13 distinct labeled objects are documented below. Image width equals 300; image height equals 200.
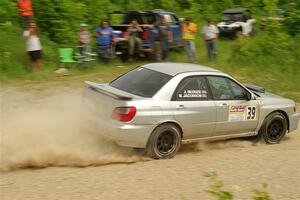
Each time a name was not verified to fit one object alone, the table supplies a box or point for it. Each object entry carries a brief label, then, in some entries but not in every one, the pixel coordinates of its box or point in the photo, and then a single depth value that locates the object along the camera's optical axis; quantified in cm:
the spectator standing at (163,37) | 1788
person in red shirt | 1519
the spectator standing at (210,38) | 1869
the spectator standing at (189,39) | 1820
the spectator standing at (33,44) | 1468
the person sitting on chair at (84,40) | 1622
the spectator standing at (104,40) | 1678
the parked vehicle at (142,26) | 1761
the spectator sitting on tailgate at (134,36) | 1744
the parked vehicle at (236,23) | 2484
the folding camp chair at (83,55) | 1611
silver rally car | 774
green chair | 1564
